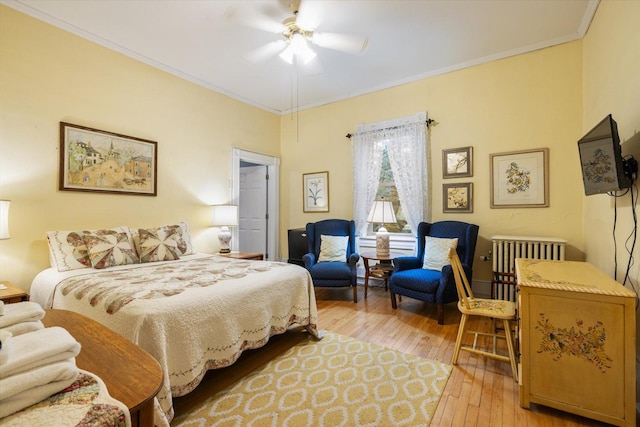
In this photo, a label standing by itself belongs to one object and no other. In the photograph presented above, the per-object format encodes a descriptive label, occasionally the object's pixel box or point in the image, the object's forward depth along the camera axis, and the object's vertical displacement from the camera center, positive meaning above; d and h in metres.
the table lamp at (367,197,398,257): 3.92 -0.04
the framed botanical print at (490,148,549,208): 3.40 +0.43
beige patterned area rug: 1.71 -1.17
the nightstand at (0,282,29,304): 2.18 -0.61
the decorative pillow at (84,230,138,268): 2.74 -0.34
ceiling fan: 2.73 +1.73
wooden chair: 2.10 -0.71
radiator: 3.16 -0.41
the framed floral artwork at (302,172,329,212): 5.05 +0.40
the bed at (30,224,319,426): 1.64 -0.60
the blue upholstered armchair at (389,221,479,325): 3.08 -0.65
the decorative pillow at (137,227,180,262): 3.11 -0.34
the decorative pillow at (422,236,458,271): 3.47 -0.44
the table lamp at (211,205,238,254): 4.16 -0.07
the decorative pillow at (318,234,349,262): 4.19 -0.48
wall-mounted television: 1.80 +0.36
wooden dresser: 1.54 -0.72
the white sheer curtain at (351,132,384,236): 4.52 +0.65
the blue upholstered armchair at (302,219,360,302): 3.78 -0.57
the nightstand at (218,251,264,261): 3.96 -0.56
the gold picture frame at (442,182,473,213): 3.83 +0.23
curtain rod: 4.08 +1.28
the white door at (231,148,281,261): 5.42 +0.12
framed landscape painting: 3.02 +0.58
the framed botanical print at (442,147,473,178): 3.83 +0.69
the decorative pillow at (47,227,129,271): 2.65 -0.34
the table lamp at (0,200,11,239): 2.33 -0.05
